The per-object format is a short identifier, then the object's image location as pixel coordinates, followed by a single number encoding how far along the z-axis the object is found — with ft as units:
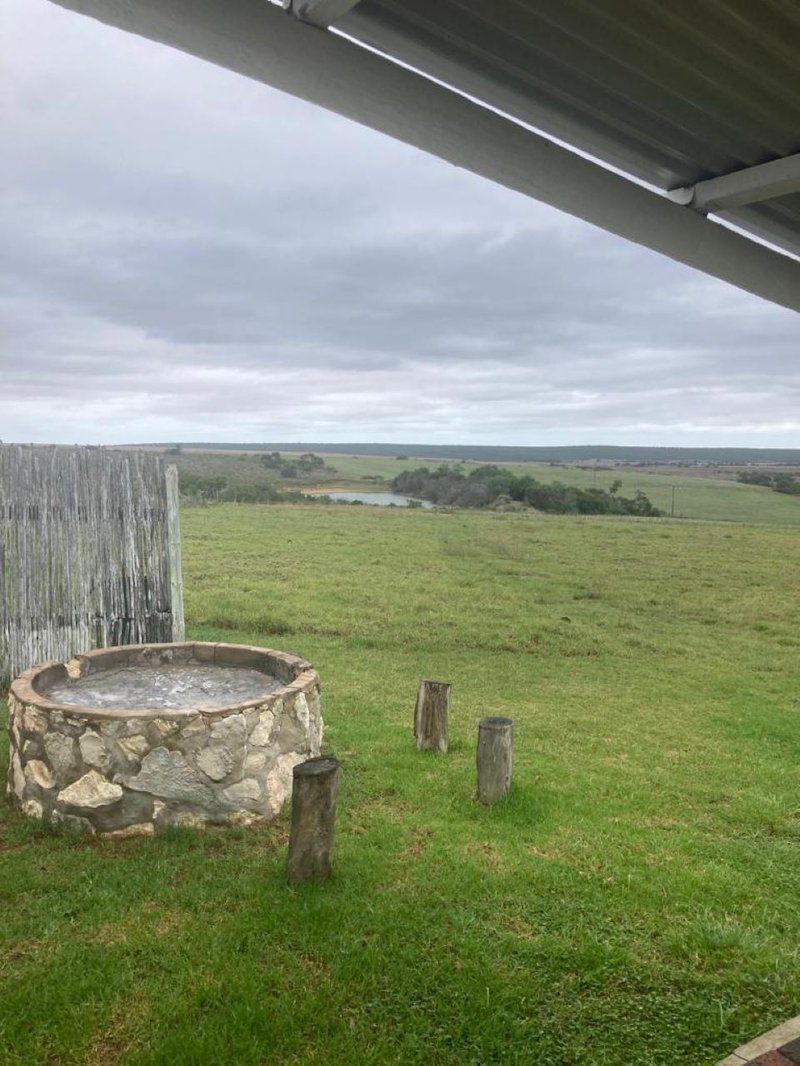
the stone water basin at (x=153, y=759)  16.70
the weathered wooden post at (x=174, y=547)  29.73
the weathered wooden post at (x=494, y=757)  18.84
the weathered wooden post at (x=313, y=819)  14.40
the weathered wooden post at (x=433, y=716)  22.79
